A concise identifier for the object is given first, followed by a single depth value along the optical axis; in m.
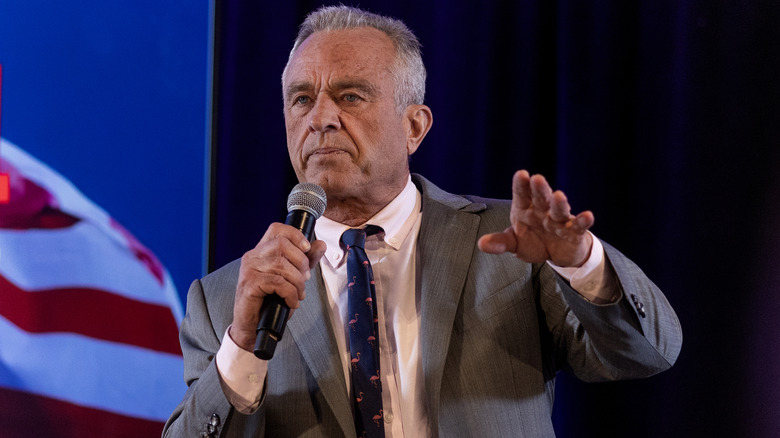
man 3.50
